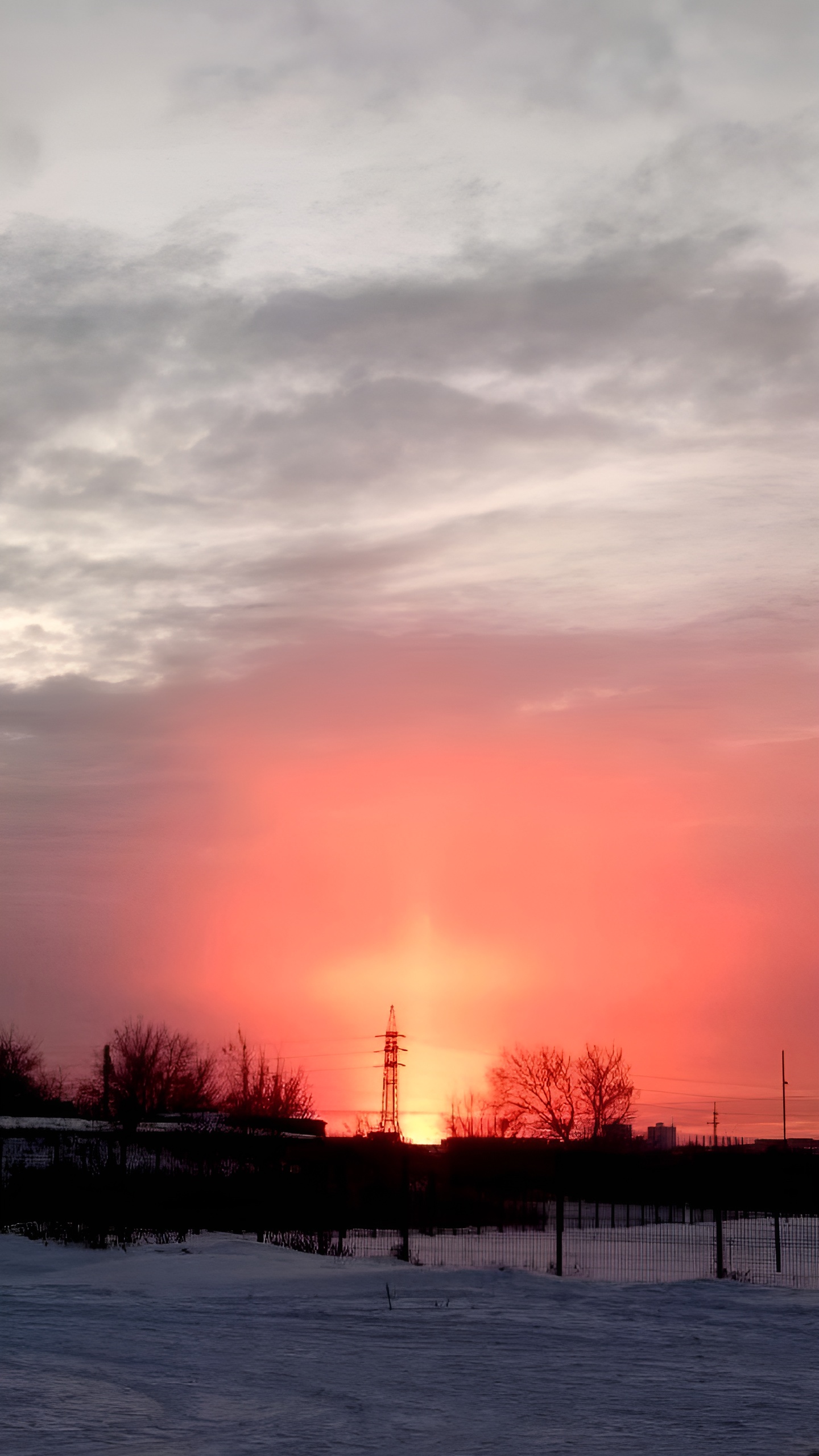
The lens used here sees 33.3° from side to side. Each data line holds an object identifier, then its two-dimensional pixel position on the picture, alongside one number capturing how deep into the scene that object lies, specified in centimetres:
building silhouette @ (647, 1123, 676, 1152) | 13905
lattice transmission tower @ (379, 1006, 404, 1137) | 8375
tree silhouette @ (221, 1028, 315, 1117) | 8594
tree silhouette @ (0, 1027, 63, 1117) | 6950
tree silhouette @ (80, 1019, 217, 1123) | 8350
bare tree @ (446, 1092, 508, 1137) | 8794
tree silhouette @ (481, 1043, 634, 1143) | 8838
